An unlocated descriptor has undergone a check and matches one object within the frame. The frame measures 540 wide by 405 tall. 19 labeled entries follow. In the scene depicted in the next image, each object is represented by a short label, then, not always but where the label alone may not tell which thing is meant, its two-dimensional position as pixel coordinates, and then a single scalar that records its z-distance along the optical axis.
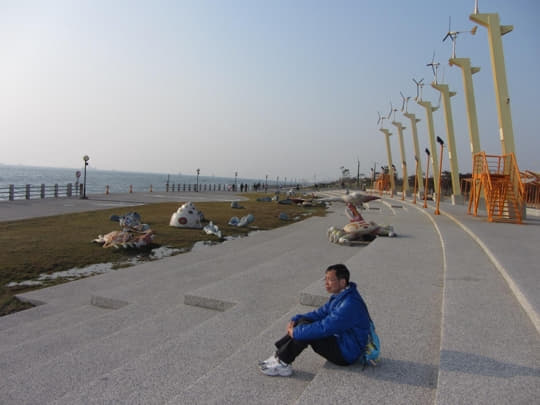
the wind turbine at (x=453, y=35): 20.92
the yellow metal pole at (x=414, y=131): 35.88
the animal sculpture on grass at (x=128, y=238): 10.66
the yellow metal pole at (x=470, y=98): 19.97
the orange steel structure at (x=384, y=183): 43.34
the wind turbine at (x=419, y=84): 32.06
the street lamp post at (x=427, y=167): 21.49
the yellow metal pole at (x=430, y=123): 30.53
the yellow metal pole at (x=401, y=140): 38.85
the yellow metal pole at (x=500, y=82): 15.32
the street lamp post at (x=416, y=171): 33.46
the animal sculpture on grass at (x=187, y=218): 14.74
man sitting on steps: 3.25
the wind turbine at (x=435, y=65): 26.37
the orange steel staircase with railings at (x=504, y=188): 13.91
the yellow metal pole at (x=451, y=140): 24.28
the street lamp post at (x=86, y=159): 31.00
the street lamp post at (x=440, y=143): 16.98
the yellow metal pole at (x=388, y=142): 44.69
